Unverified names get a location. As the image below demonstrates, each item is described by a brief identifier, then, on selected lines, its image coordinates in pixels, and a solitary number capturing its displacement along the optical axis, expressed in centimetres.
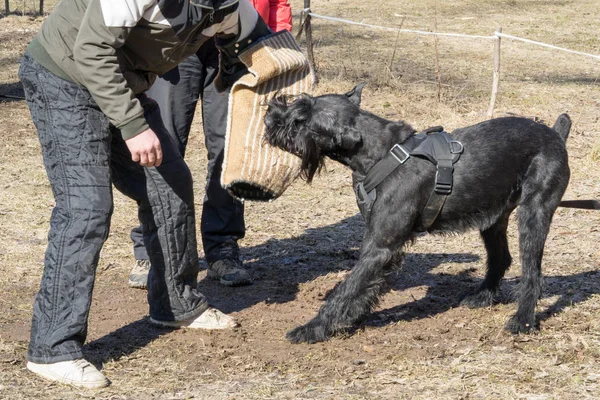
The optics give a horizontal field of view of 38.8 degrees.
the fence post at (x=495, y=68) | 927
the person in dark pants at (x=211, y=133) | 548
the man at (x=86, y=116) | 382
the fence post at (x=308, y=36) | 1066
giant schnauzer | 461
